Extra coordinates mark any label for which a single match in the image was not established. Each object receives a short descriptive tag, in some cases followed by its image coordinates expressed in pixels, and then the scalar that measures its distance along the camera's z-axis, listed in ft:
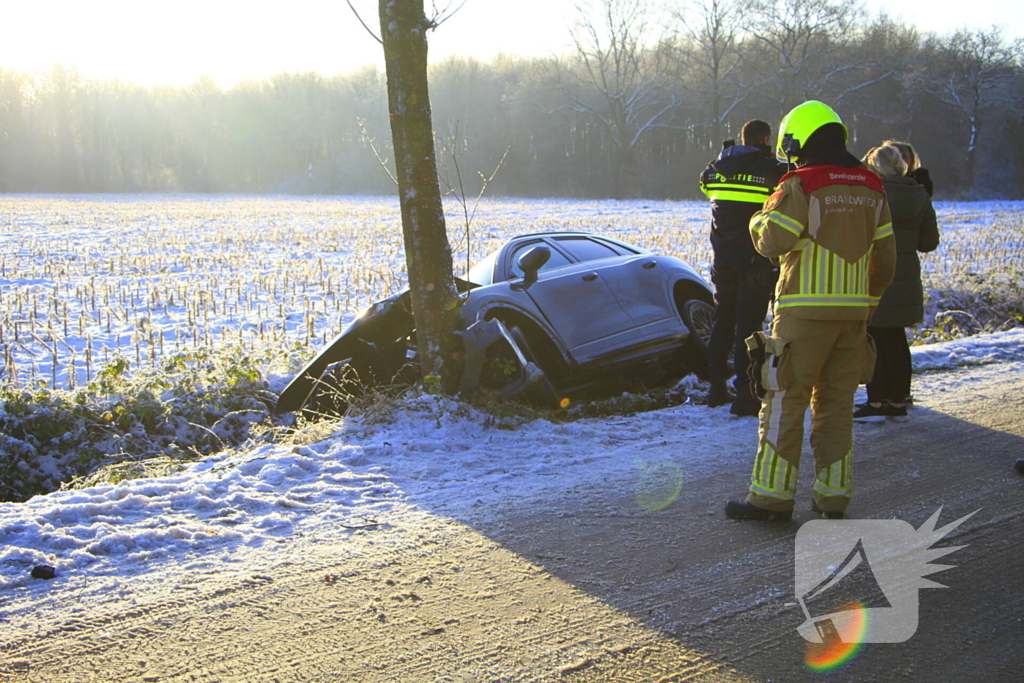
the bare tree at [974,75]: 159.74
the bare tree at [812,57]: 156.35
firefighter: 11.40
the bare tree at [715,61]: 163.94
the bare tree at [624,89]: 169.48
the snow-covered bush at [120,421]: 17.52
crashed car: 18.34
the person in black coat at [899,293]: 17.79
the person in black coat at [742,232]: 17.49
